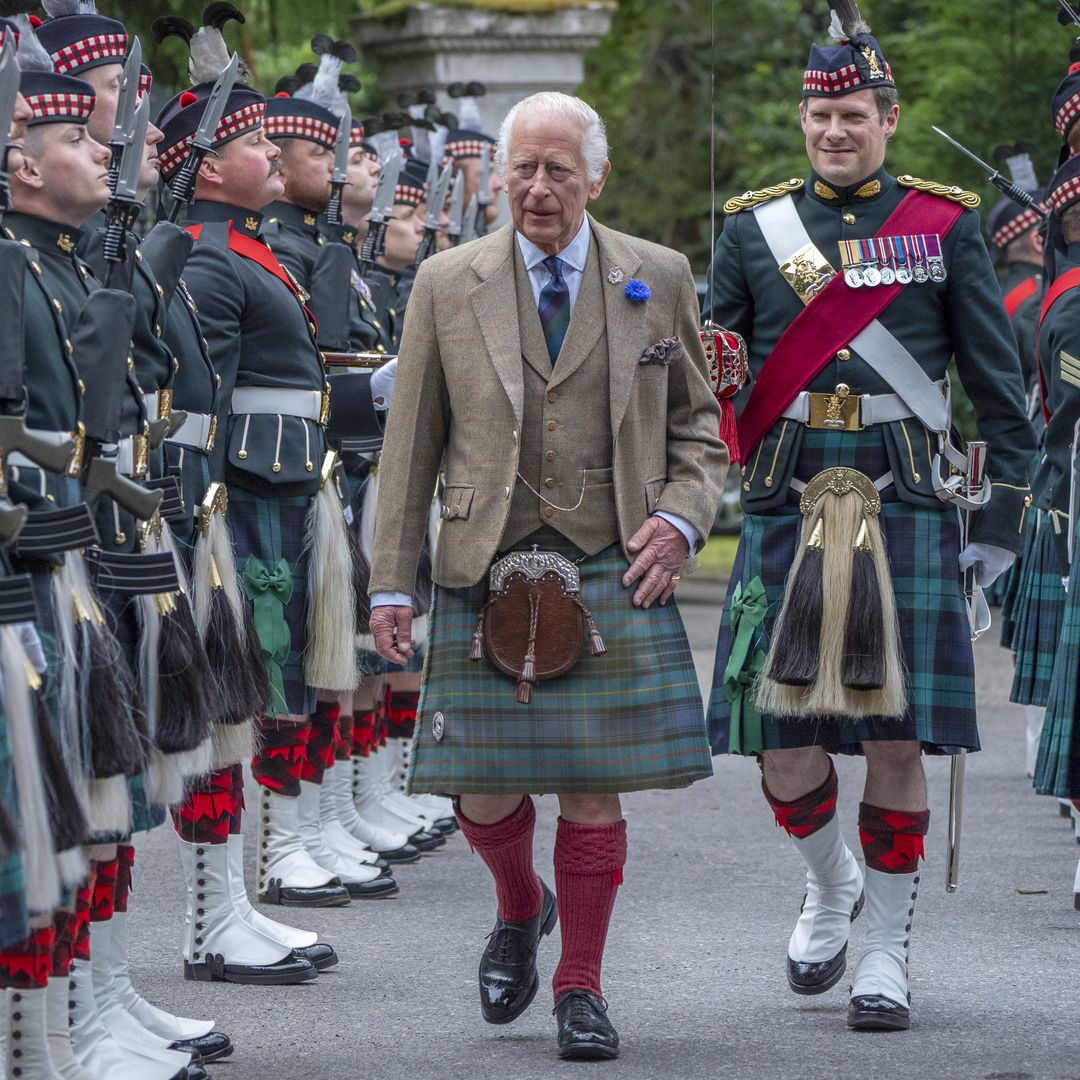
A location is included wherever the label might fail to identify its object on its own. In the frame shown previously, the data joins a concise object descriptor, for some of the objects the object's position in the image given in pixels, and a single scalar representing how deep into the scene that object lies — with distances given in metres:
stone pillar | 27.45
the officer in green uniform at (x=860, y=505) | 10.32
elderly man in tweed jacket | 9.52
